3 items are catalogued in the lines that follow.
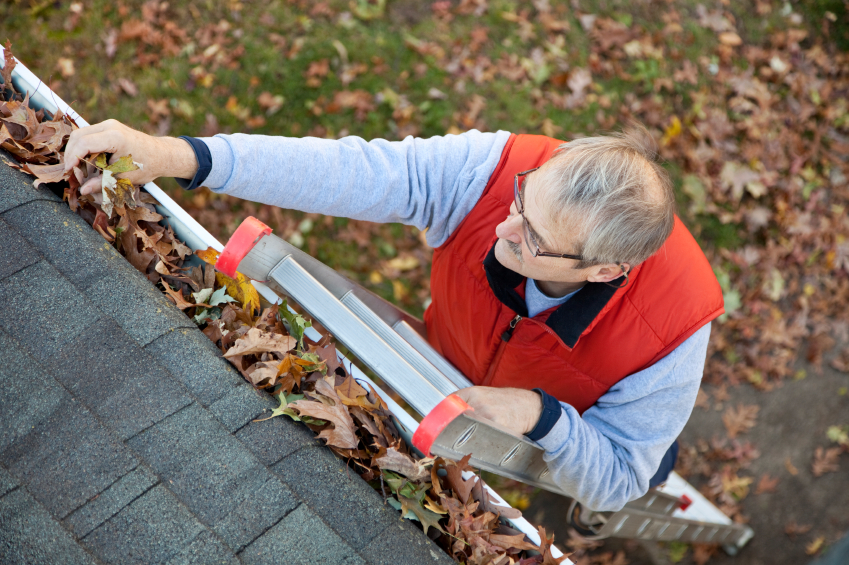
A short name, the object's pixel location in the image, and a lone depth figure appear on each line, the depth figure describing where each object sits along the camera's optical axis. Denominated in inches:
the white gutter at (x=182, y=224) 55.7
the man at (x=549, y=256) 61.9
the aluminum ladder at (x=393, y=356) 50.0
